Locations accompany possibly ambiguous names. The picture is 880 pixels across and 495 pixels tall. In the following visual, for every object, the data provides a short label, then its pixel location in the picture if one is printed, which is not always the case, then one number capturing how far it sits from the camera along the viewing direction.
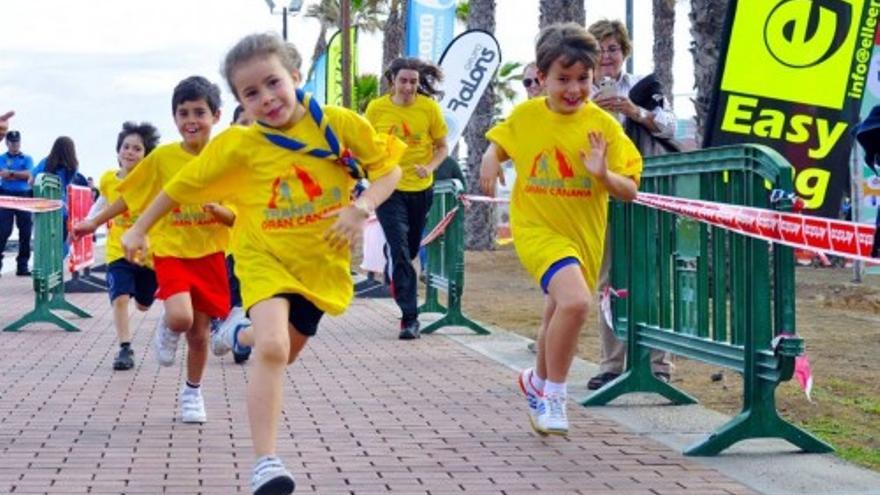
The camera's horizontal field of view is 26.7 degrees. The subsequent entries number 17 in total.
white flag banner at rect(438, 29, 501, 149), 19.92
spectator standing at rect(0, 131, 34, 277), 24.28
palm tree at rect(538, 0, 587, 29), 25.78
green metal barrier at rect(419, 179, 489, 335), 14.50
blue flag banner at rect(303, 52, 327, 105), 38.47
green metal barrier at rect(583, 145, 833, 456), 7.39
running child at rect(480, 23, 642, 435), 7.98
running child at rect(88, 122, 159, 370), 11.38
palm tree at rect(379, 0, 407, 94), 41.41
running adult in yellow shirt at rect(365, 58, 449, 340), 13.88
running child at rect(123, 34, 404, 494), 6.55
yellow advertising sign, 9.94
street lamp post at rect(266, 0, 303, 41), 49.56
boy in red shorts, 8.98
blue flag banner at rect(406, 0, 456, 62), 22.77
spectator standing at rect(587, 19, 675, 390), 9.70
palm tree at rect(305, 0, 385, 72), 69.56
